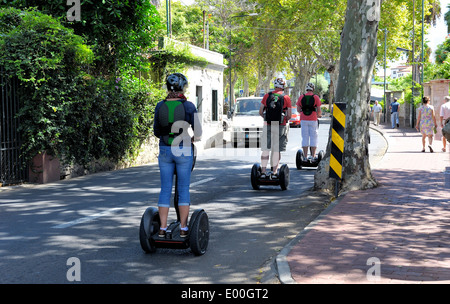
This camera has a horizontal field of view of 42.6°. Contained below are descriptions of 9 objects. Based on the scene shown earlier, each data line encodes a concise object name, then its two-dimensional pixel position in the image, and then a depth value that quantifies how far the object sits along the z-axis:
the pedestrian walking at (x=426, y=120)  17.83
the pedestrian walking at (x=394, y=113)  37.06
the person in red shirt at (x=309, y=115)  13.06
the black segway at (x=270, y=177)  10.56
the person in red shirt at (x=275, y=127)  10.28
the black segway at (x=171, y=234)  5.91
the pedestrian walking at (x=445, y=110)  15.98
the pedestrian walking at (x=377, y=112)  41.13
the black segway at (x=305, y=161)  13.80
